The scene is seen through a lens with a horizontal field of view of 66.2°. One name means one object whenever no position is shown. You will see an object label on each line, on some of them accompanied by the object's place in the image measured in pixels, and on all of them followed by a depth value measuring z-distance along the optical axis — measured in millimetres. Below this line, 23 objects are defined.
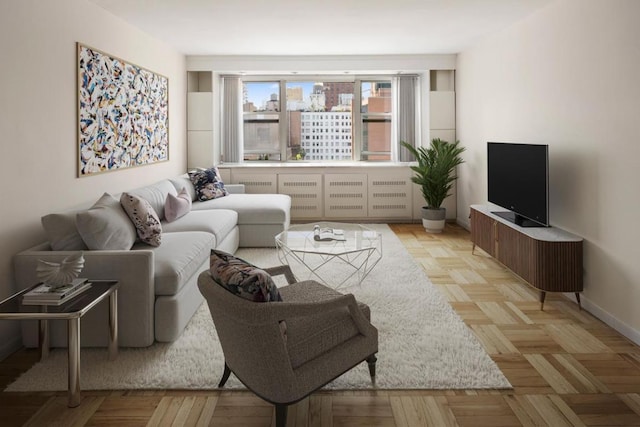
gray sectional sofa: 2900
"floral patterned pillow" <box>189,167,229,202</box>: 6137
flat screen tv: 3873
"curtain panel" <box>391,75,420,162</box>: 7570
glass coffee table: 4043
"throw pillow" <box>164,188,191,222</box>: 4832
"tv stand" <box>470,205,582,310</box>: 3592
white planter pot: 6523
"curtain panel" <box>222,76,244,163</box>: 7566
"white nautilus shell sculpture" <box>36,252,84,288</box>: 2488
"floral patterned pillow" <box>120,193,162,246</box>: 3588
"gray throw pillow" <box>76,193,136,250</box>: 3074
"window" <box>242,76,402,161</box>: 7793
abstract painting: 4004
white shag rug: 2531
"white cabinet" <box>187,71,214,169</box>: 7184
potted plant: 6559
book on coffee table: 4329
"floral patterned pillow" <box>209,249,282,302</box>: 1979
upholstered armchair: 1962
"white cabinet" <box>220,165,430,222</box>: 7258
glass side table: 2301
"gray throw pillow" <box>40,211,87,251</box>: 3066
